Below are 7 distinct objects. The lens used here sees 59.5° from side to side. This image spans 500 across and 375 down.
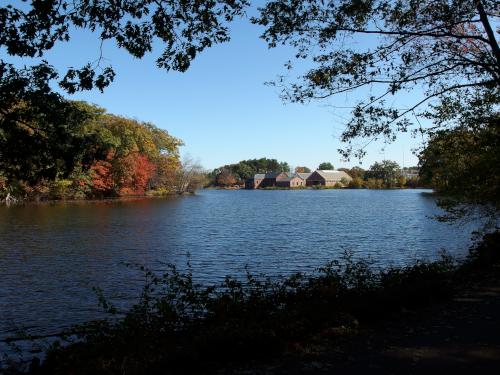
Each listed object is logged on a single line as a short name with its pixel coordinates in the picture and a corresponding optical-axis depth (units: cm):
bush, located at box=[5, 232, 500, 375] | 621
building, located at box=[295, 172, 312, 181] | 18625
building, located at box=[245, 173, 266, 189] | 19112
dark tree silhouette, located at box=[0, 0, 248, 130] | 563
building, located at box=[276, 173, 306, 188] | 18312
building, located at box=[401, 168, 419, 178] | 15242
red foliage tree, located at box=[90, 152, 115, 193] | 7161
